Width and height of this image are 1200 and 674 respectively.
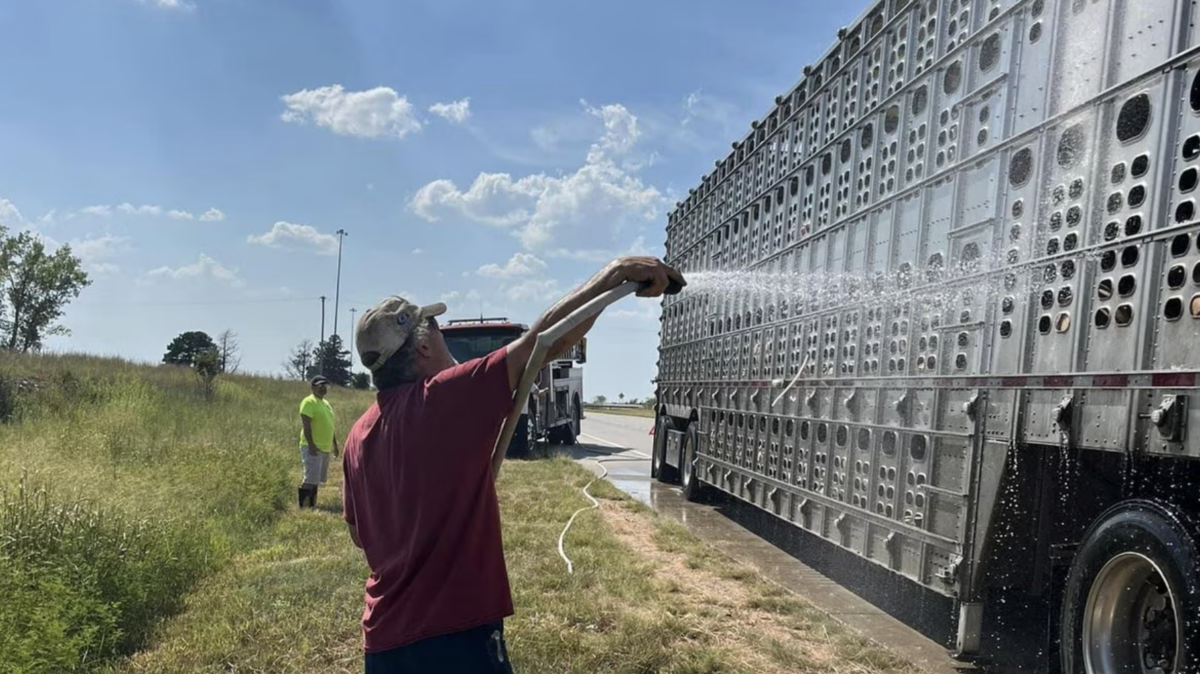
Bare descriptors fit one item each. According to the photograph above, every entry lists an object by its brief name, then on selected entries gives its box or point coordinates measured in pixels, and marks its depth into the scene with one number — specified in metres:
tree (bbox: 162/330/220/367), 69.86
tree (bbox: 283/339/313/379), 67.31
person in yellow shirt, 10.15
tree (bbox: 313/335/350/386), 56.40
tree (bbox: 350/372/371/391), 49.62
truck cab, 17.98
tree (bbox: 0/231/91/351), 44.66
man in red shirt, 2.09
